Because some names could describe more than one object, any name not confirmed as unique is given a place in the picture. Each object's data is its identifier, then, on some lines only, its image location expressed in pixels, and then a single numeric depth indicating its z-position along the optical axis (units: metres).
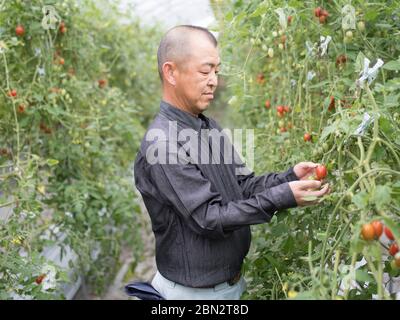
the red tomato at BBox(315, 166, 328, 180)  1.53
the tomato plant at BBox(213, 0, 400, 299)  1.22
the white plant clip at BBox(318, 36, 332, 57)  1.82
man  1.53
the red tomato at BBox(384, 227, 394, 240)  1.19
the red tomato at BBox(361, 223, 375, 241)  1.12
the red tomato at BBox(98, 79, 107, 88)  3.45
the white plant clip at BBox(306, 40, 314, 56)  1.95
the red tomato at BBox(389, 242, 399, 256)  1.29
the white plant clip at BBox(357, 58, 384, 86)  1.50
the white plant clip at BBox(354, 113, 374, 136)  1.37
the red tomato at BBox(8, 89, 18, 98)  2.47
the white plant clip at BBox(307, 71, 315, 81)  1.99
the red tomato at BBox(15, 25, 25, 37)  2.59
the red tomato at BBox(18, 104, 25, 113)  2.57
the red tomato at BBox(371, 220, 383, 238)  1.12
